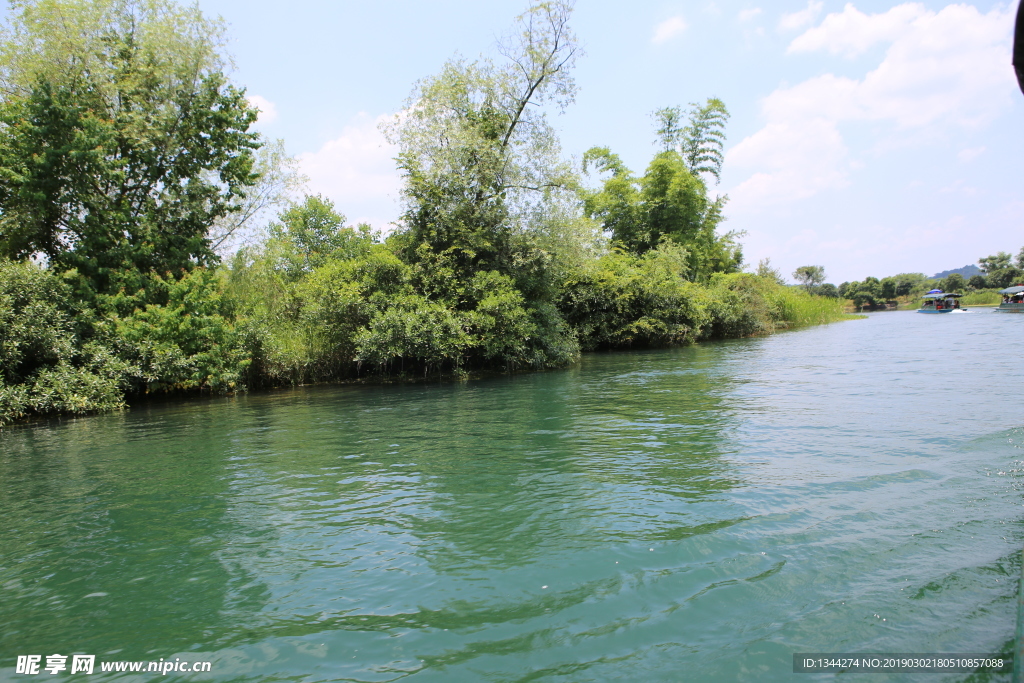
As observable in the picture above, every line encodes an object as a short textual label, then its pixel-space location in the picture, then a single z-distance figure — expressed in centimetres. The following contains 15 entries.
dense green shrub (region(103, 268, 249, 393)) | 1852
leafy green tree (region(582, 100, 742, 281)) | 4638
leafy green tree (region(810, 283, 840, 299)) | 11388
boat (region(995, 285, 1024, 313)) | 4869
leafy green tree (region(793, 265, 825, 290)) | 11944
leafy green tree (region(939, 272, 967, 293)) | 9262
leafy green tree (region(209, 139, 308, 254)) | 2602
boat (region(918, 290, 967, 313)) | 6369
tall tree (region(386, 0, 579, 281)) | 2325
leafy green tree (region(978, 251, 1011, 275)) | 8706
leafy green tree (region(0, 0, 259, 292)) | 1855
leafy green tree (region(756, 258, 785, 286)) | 5675
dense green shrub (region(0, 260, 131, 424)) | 1584
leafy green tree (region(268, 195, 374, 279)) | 4097
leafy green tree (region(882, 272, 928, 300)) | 10656
